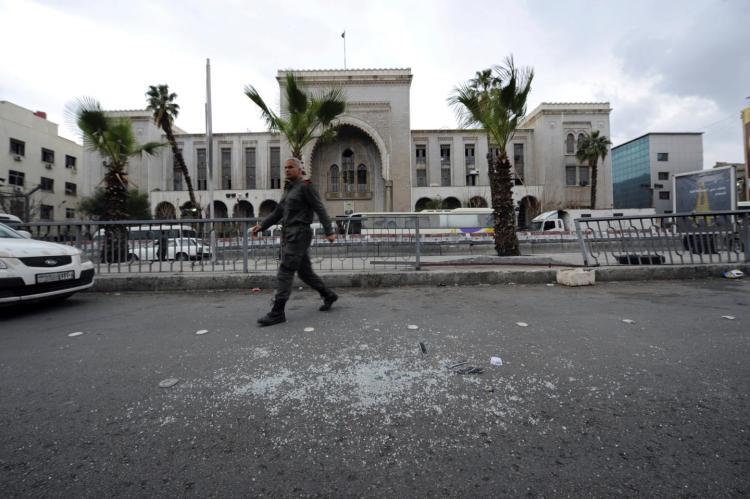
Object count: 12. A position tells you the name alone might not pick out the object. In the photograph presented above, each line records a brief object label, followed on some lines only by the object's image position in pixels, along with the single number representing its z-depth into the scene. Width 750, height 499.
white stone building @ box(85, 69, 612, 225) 31.41
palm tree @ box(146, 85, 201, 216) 22.69
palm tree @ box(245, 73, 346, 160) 10.36
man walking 3.65
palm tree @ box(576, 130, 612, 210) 33.38
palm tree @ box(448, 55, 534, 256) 8.64
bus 20.00
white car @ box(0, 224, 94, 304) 4.07
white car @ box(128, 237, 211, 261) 6.46
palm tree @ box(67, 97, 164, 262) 10.73
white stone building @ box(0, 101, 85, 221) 31.48
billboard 16.47
